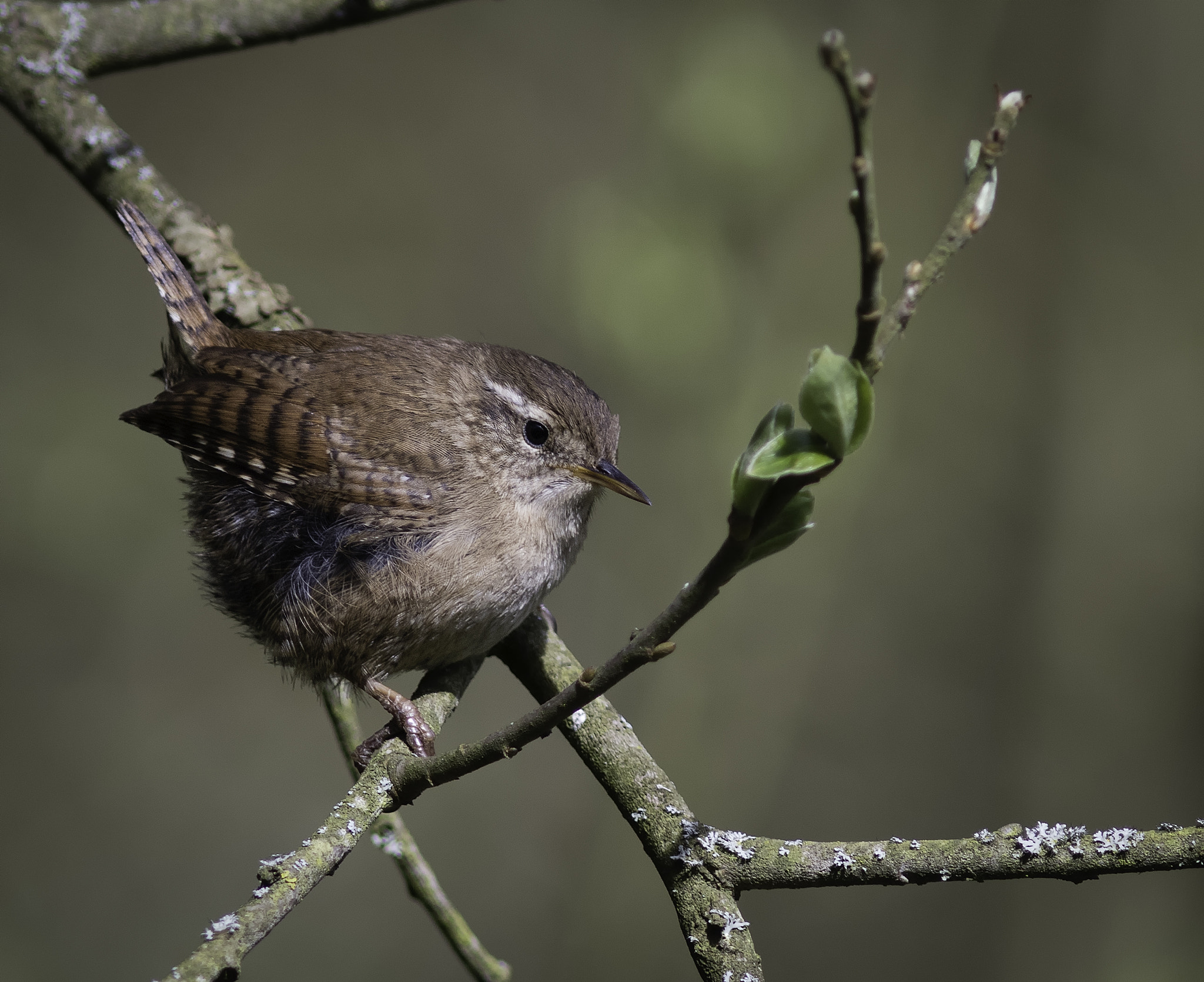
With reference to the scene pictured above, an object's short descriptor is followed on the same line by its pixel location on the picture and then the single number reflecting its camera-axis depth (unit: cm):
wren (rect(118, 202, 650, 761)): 477
